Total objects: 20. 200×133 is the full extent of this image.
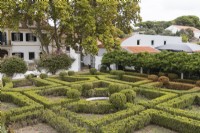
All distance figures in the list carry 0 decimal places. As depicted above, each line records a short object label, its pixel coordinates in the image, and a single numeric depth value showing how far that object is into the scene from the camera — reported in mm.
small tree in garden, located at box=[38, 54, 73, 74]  24031
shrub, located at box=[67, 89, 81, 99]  12914
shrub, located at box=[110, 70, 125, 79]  21422
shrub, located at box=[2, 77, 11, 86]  17906
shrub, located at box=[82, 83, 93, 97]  15710
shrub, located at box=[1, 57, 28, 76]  21391
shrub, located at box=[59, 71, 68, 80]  20878
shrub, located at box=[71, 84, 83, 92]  14777
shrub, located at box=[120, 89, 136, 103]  12370
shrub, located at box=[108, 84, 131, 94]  14352
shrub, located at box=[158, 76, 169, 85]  17938
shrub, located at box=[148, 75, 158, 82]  18828
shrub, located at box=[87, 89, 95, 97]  15469
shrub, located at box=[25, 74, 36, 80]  19917
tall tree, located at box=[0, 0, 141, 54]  23359
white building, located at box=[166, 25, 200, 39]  66300
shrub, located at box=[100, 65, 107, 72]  25127
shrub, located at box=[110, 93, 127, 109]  11648
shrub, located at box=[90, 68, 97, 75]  22609
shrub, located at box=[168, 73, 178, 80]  19391
